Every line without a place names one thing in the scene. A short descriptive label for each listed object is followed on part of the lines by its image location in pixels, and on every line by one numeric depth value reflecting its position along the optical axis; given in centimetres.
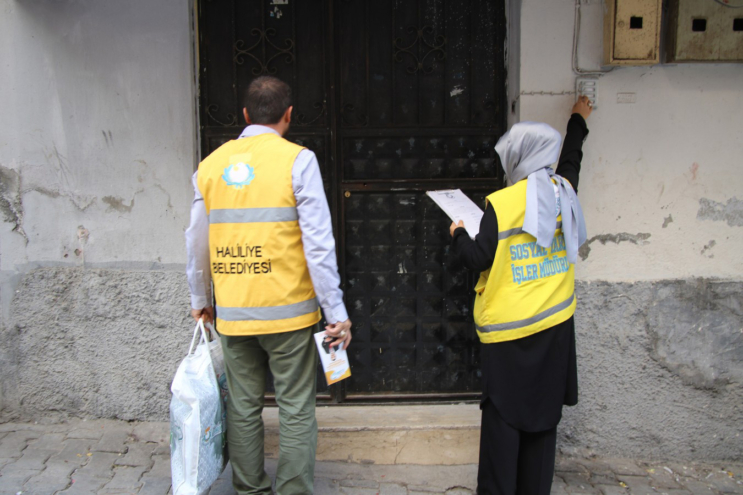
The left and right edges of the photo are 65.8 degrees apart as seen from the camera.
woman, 242
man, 237
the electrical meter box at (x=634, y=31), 300
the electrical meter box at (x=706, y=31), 306
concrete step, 329
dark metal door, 342
